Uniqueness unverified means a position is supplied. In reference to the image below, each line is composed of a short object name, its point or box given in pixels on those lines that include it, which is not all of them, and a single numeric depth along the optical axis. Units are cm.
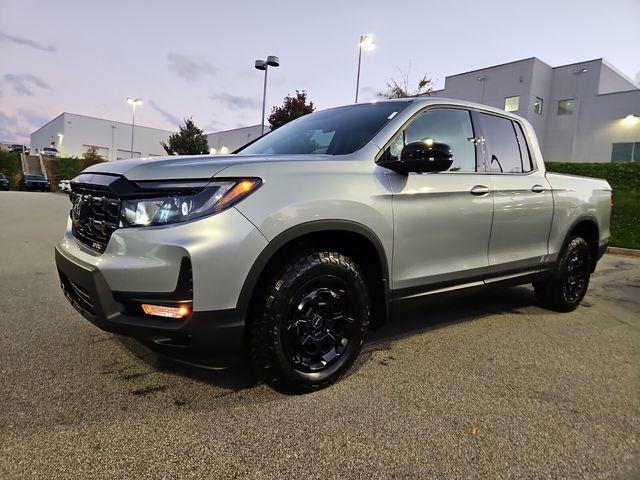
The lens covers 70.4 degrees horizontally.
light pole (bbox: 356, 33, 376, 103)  1841
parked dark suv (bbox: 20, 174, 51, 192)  3288
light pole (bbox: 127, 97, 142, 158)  5125
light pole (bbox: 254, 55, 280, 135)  1819
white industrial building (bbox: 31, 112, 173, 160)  6638
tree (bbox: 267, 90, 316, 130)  2355
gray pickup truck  215
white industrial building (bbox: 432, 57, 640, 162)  2508
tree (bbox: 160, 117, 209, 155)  3250
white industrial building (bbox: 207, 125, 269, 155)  5522
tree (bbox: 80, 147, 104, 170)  3958
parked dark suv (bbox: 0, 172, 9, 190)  3291
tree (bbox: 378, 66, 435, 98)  2116
